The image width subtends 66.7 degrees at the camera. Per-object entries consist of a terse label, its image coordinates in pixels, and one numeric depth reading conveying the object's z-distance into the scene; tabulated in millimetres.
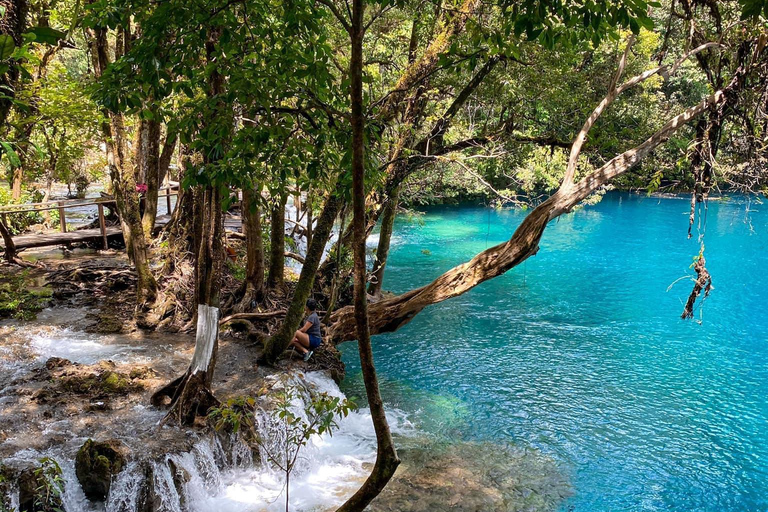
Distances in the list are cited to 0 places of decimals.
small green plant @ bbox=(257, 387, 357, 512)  4305
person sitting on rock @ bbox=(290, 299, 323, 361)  8414
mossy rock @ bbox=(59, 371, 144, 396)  6941
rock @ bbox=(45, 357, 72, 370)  7429
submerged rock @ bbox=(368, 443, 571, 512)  6824
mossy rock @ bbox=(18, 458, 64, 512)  4996
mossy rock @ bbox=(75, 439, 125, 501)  5367
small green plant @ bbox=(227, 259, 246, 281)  11266
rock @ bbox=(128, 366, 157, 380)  7369
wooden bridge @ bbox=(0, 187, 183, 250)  12750
